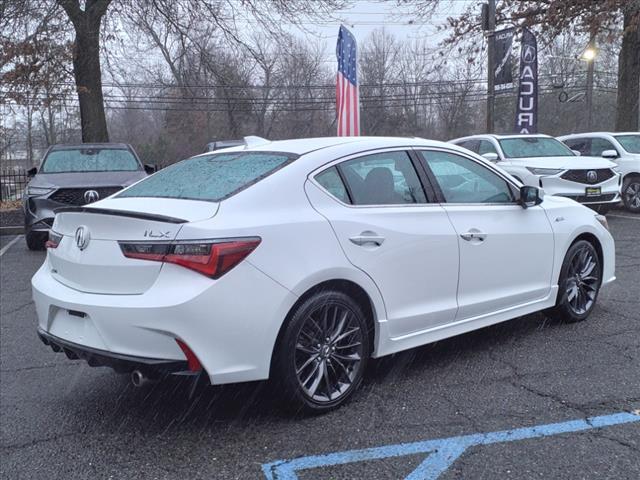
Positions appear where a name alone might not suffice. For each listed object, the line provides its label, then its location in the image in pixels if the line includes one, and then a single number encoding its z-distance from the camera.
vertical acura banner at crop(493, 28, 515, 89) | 17.53
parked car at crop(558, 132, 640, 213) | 13.00
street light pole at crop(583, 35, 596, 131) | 30.15
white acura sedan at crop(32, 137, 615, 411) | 3.08
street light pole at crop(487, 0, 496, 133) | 18.39
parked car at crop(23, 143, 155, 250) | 9.35
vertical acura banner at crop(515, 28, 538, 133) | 17.05
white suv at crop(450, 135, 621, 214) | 11.24
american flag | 9.48
